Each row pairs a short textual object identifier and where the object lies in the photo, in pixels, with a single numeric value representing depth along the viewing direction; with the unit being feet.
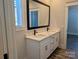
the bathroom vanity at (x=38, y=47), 5.02
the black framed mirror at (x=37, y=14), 5.84
